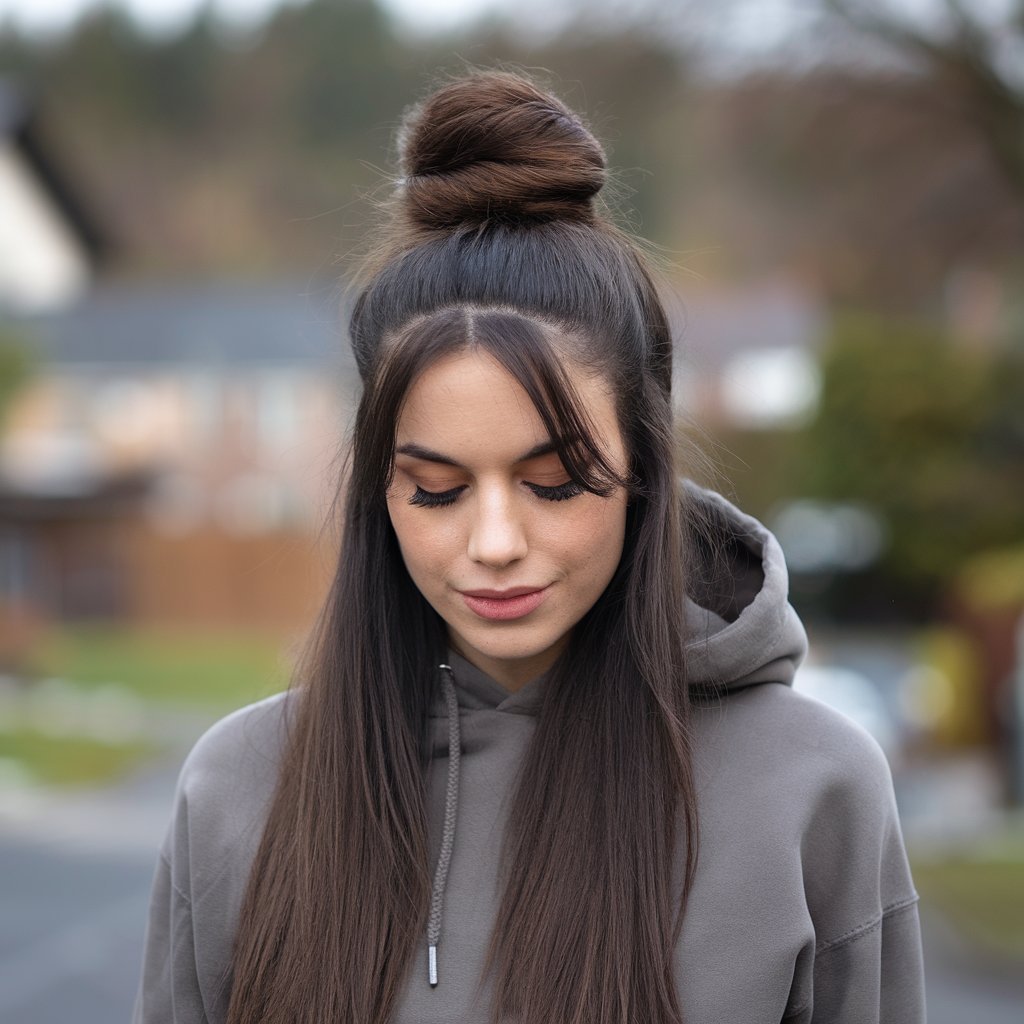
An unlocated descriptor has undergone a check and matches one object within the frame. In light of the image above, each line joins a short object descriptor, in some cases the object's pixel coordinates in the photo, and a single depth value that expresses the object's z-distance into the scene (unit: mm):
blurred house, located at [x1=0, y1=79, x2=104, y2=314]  35125
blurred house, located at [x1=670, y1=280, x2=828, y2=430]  24938
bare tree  7949
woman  1854
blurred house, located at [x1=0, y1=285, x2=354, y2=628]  27484
